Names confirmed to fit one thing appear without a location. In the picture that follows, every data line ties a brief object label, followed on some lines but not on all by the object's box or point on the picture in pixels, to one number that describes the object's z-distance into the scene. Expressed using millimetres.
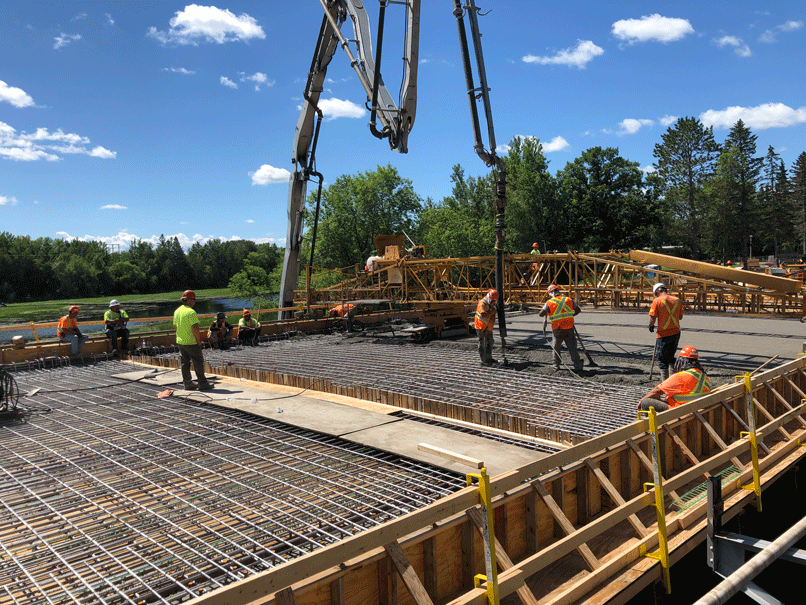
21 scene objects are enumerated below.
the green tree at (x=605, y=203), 50406
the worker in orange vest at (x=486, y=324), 11453
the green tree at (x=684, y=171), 60531
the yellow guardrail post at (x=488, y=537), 3176
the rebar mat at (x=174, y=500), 3697
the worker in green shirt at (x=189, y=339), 9055
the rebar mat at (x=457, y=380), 7609
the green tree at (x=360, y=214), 56094
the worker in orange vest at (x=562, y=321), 10805
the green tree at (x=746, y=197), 57781
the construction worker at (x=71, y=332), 14258
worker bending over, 6547
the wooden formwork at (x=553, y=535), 3065
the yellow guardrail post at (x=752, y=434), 5945
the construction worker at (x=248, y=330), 17297
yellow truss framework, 10898
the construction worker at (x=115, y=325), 14648
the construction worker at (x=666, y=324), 9242
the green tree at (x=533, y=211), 52469
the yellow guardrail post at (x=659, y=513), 4328
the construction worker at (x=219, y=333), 16750
